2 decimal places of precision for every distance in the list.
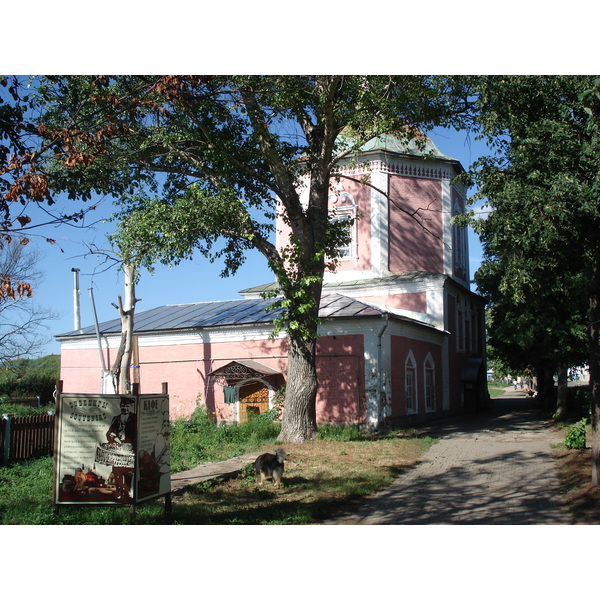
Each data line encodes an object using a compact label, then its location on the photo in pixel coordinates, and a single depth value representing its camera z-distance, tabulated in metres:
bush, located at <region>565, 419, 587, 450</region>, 12.66
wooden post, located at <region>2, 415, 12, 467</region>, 12.39
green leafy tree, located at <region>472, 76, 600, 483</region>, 8.38
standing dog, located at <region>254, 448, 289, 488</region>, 9.74
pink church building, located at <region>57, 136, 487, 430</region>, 18.20
